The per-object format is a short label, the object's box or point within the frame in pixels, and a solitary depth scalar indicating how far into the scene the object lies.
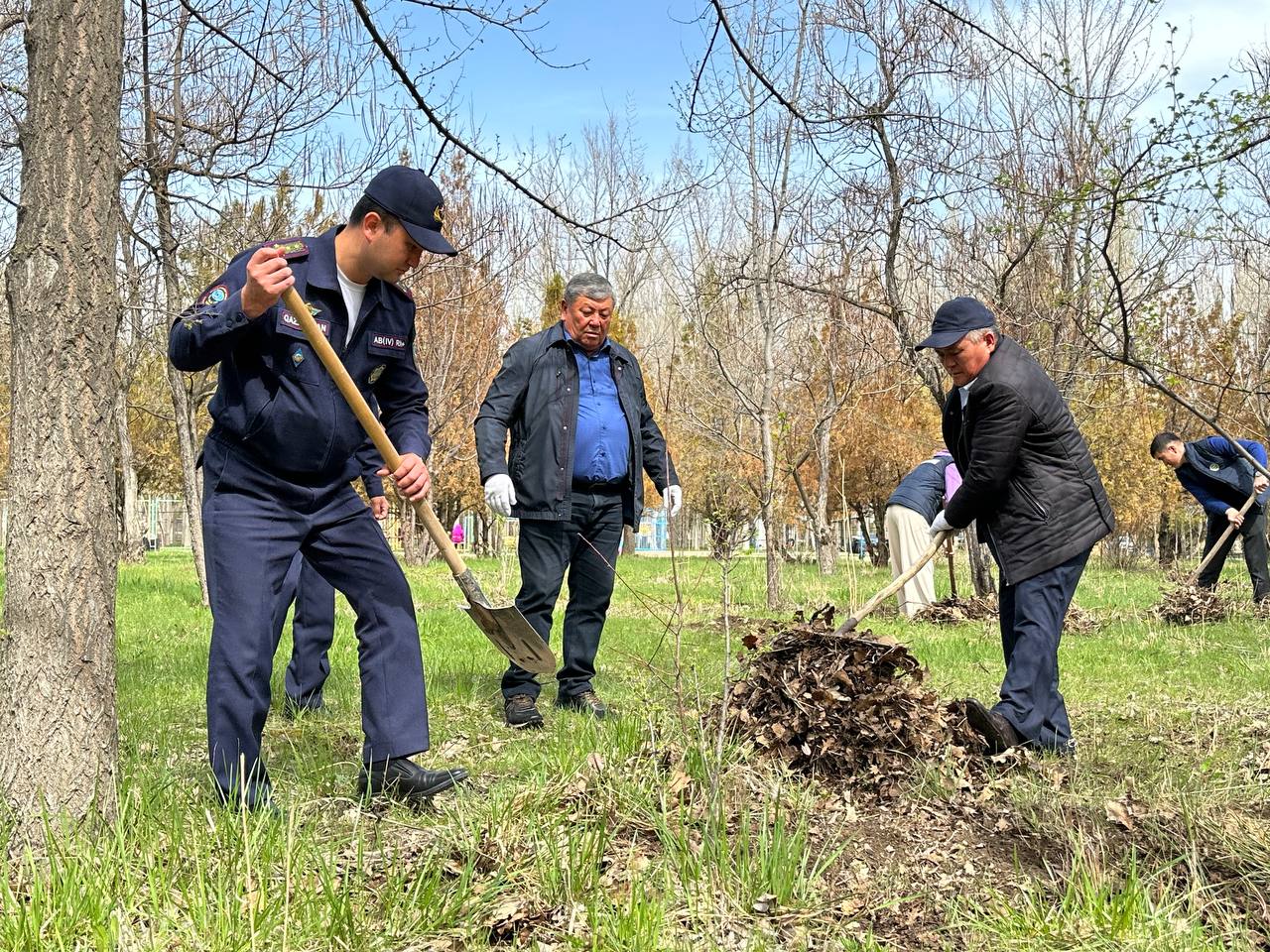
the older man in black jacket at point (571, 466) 4.93
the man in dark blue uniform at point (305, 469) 3.07
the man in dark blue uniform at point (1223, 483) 9.76
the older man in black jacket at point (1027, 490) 4.29
